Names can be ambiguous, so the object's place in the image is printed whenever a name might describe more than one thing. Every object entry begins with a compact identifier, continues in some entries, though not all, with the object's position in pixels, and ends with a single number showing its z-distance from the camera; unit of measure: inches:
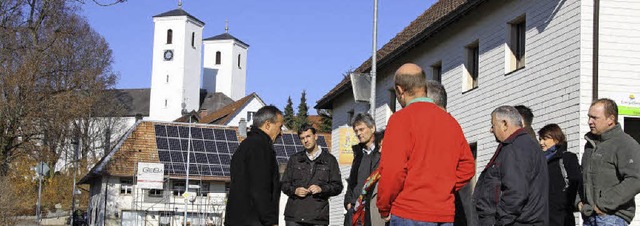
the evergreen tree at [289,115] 5262.8
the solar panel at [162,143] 2805.4
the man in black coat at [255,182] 323.0
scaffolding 2751.0
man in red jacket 236.1
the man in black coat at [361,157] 391.2
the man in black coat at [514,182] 287.1
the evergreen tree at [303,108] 5457.7
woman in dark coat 343.0
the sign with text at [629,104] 607.8
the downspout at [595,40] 620.4
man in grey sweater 315.3
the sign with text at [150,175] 2588.6
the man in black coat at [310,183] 447.2
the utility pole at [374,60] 763.4
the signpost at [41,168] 1773.1
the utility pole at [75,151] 2998.8
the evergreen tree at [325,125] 4047.7
